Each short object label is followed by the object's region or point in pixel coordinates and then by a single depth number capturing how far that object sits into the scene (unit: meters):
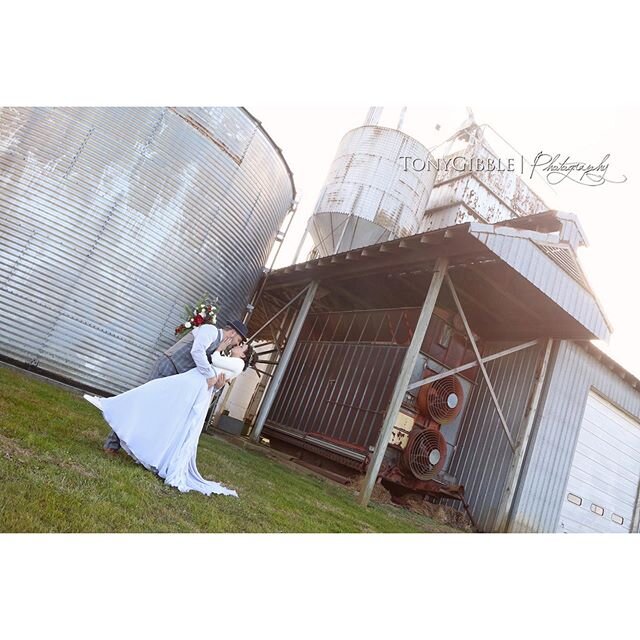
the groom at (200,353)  5.11
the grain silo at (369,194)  15.24
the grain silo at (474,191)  18.62
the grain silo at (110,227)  9.17
